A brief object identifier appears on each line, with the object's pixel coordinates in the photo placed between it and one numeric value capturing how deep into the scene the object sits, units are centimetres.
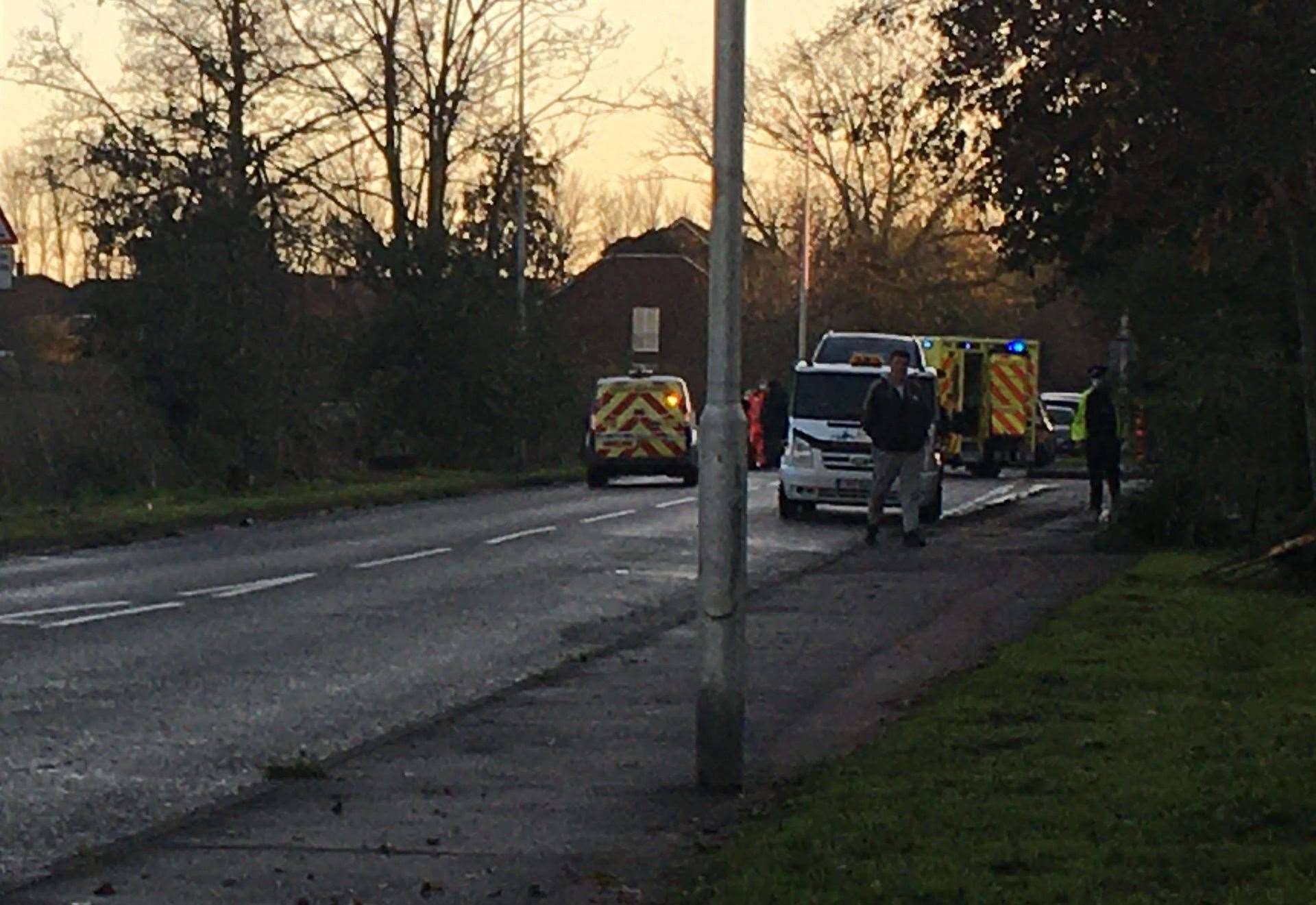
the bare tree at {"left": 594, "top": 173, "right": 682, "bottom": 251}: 8695
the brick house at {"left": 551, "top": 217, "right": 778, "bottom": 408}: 9906
